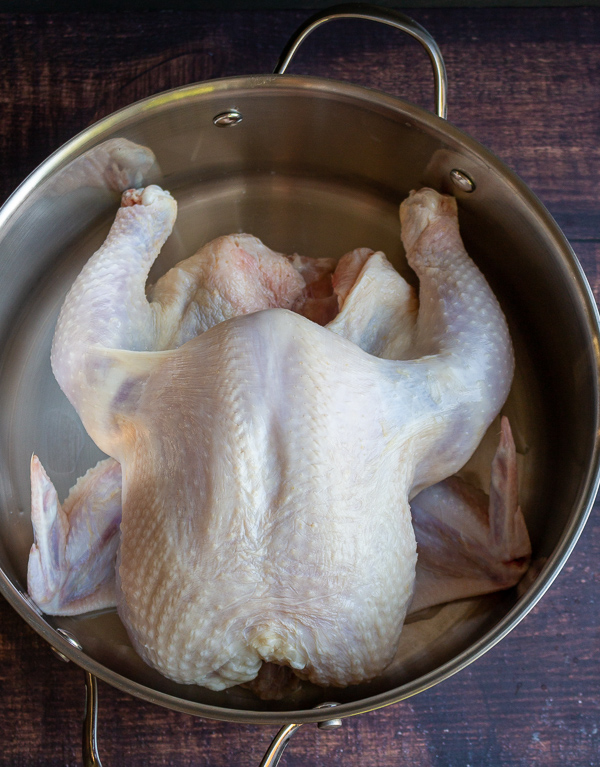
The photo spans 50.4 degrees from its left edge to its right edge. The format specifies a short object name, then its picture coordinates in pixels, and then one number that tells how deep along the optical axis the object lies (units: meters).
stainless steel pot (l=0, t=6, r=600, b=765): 0.75
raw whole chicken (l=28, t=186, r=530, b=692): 0.62
